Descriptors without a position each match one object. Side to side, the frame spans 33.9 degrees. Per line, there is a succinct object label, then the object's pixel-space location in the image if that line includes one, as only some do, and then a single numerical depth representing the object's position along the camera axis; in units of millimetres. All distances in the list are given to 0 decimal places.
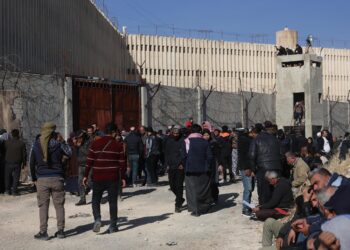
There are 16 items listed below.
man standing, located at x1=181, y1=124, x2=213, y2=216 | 10016
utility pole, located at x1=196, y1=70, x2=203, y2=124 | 21803
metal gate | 16219
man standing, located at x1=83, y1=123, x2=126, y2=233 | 8414
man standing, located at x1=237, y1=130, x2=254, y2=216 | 9672
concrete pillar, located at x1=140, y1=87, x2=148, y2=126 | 19078
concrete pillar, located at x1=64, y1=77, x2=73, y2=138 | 15547
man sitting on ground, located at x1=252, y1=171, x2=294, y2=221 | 8031
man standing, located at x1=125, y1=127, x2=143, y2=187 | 14297
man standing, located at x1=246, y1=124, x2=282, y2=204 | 9000
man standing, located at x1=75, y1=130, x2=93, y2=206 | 11430
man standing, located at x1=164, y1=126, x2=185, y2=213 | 10391
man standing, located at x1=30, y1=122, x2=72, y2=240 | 8172
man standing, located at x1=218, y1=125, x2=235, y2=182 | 14922
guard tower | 23892
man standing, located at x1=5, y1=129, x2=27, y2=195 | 12875
